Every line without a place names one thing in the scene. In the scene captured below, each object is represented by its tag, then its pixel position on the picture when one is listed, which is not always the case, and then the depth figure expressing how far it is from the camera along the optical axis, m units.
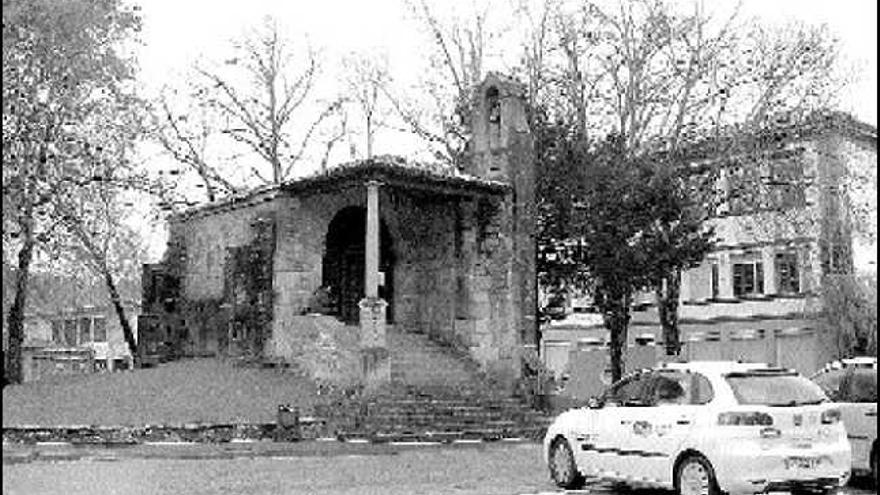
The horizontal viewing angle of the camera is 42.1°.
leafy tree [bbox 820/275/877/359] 38.69
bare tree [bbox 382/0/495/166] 35.47
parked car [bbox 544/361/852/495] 11.44
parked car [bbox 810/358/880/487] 13.33
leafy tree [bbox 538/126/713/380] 29.05
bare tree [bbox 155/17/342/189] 43.03
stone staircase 21.78
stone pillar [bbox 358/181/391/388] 23.14
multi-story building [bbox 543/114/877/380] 33.03
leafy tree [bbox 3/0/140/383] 26.36
